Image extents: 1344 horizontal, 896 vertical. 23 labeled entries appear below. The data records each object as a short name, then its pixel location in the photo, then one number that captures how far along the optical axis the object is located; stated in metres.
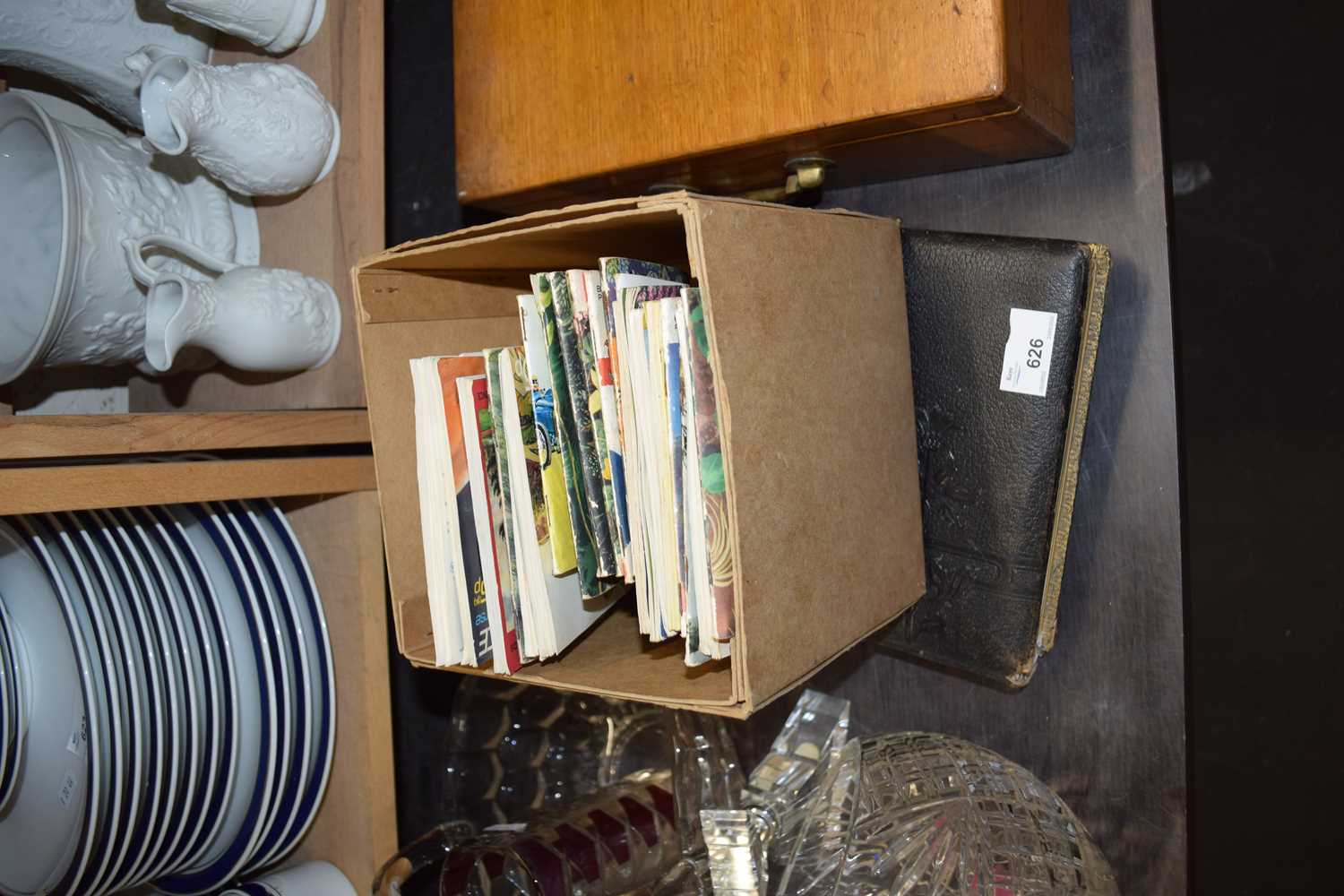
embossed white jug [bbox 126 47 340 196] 0.96
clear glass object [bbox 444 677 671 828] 1.27
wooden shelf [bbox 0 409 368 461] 0.85
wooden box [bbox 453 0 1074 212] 0.84
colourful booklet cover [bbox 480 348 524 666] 0.89
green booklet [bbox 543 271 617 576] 0.83
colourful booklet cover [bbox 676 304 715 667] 0.76
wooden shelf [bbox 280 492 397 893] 1.17
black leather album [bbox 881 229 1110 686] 0.97
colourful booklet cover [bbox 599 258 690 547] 0.80
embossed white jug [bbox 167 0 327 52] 1.03
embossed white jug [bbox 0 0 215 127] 0.98
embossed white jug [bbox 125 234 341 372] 0.98
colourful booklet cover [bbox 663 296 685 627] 0.77
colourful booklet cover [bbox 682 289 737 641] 0.75
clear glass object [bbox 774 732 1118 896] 0.89
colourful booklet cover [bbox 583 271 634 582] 0.82
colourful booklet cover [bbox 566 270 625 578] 0.82
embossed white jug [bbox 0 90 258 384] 0.94
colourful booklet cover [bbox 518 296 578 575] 0.86
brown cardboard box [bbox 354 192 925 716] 0.74
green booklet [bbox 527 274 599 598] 0.84
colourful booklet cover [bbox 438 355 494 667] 0.90
